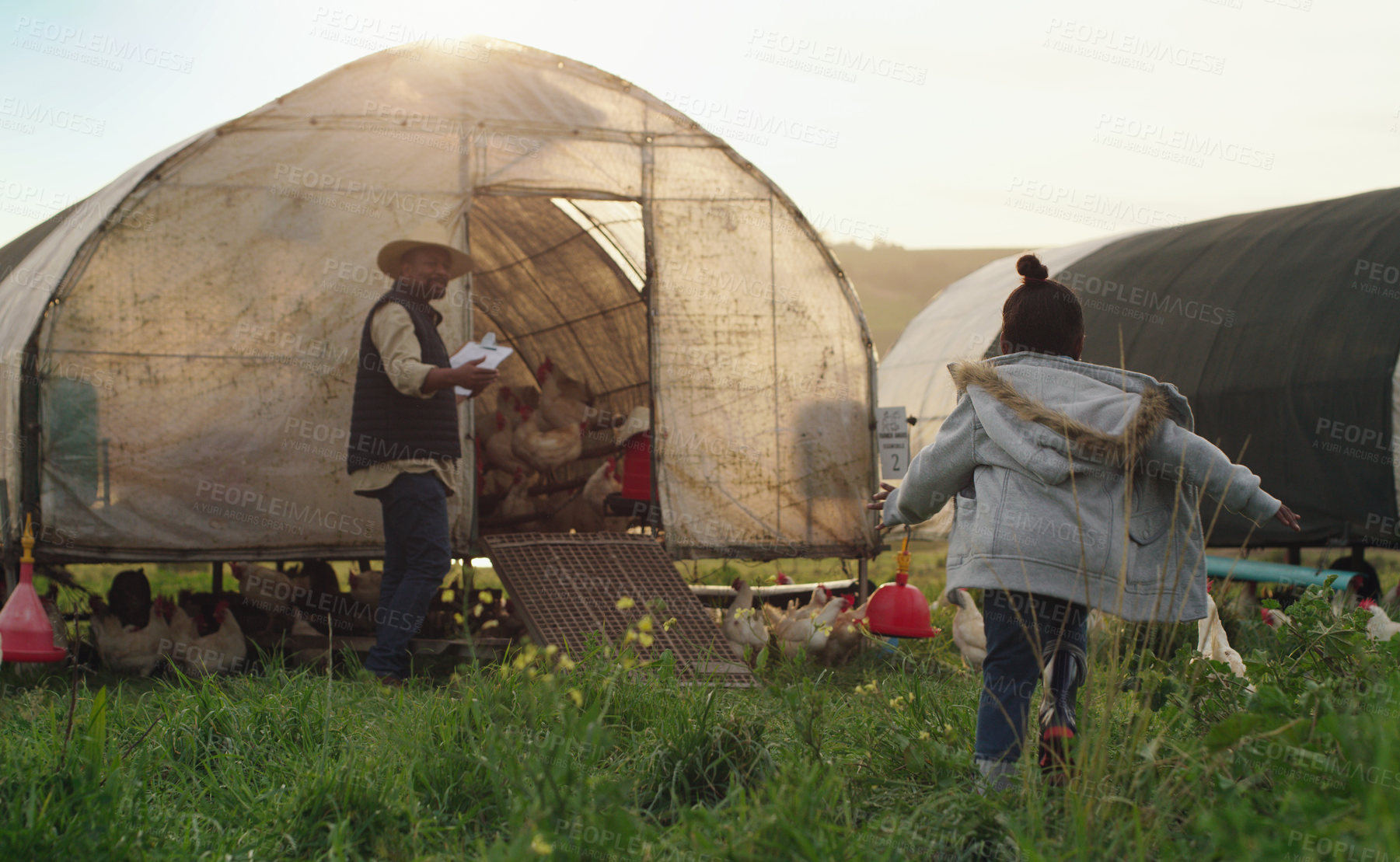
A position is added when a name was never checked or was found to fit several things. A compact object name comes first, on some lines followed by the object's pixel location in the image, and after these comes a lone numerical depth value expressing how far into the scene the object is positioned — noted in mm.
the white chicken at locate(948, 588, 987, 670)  6098
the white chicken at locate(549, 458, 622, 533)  8672
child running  3254
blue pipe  8352
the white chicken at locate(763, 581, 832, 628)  6993
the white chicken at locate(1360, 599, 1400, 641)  5531
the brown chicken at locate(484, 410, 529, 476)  9039
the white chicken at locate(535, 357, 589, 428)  9172
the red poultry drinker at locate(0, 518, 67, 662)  5191
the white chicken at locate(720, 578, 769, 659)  6782
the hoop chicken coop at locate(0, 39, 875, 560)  6477
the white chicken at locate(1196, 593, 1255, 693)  4508
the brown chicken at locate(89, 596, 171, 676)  6332
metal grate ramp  5816
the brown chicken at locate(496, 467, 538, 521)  8820
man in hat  5520
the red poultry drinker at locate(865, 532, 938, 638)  6363
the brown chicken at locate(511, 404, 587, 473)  8930
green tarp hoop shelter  8367
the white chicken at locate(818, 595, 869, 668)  6816
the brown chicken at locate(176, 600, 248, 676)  6312
